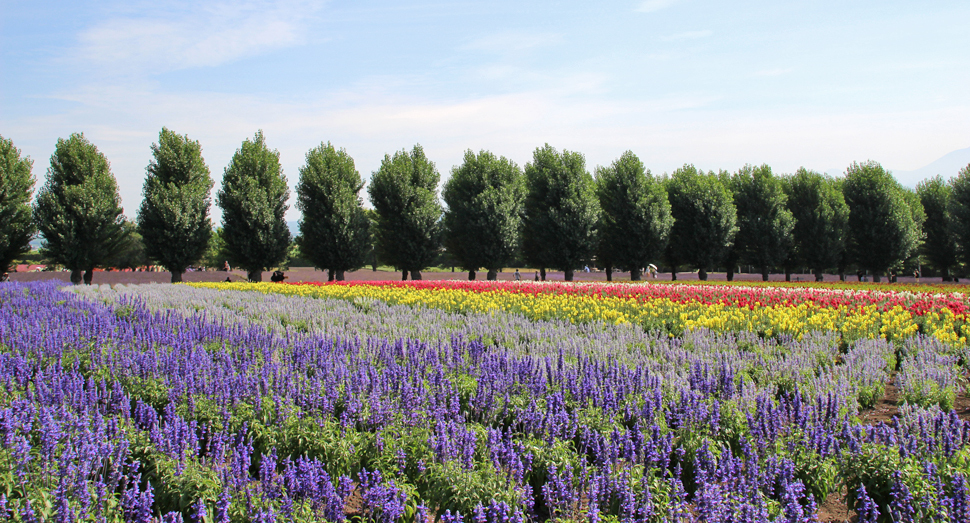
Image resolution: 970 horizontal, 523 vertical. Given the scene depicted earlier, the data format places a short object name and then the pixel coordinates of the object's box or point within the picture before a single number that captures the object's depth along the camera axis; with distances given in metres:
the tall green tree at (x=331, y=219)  38.00
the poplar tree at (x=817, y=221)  42.44
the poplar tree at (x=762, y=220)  41.16
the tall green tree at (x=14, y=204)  33.88
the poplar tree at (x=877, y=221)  41.72
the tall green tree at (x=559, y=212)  37.44
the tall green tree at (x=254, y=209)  36.62
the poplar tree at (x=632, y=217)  38.22
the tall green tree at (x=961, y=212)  41.81
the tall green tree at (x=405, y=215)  38.66
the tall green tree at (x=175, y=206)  35.28
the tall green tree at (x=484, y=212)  37.59
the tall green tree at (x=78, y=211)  34.97
